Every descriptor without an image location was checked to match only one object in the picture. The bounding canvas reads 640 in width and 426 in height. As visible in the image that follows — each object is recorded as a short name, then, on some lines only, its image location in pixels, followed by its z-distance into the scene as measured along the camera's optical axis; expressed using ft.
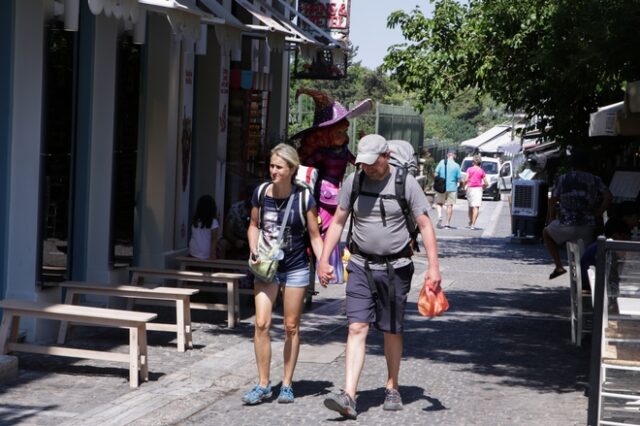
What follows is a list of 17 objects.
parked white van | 167.73
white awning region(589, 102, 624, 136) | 44.52
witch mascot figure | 40.52
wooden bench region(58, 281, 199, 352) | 34.42
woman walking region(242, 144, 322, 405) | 27.86
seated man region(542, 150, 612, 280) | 45.98
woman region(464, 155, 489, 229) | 95.91
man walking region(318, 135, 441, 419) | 26.81
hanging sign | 76.38
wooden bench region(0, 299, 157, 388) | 29.25
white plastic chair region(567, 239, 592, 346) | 33.04
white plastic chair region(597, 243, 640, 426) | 24.36
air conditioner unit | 84.94
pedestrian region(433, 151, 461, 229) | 97.71
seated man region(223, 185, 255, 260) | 45.39
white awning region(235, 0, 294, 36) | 45.52
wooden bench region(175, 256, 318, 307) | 42.83
